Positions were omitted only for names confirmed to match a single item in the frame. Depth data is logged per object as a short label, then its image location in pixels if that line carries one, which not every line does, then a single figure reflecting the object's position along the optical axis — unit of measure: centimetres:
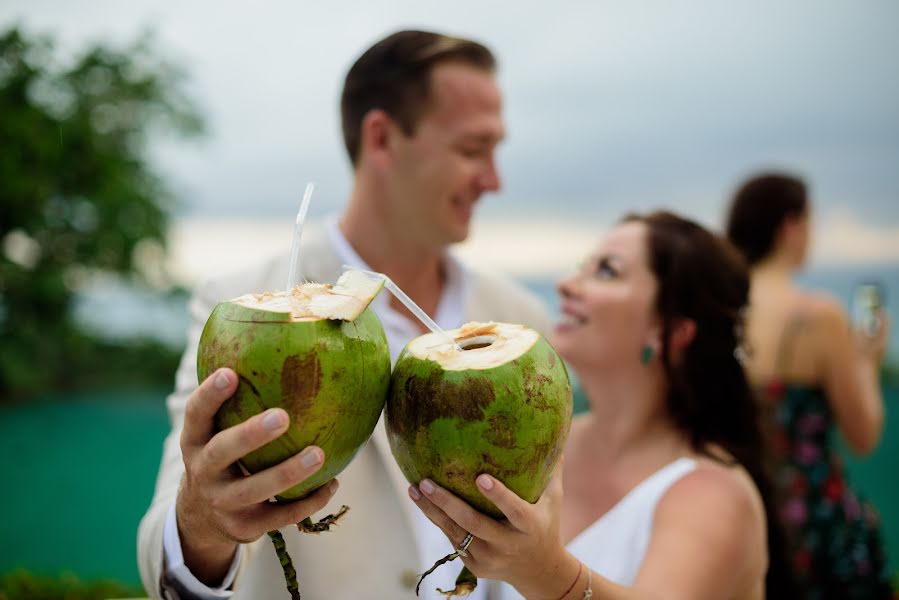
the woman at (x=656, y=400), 209
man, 118
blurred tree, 636
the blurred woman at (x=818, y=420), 363
